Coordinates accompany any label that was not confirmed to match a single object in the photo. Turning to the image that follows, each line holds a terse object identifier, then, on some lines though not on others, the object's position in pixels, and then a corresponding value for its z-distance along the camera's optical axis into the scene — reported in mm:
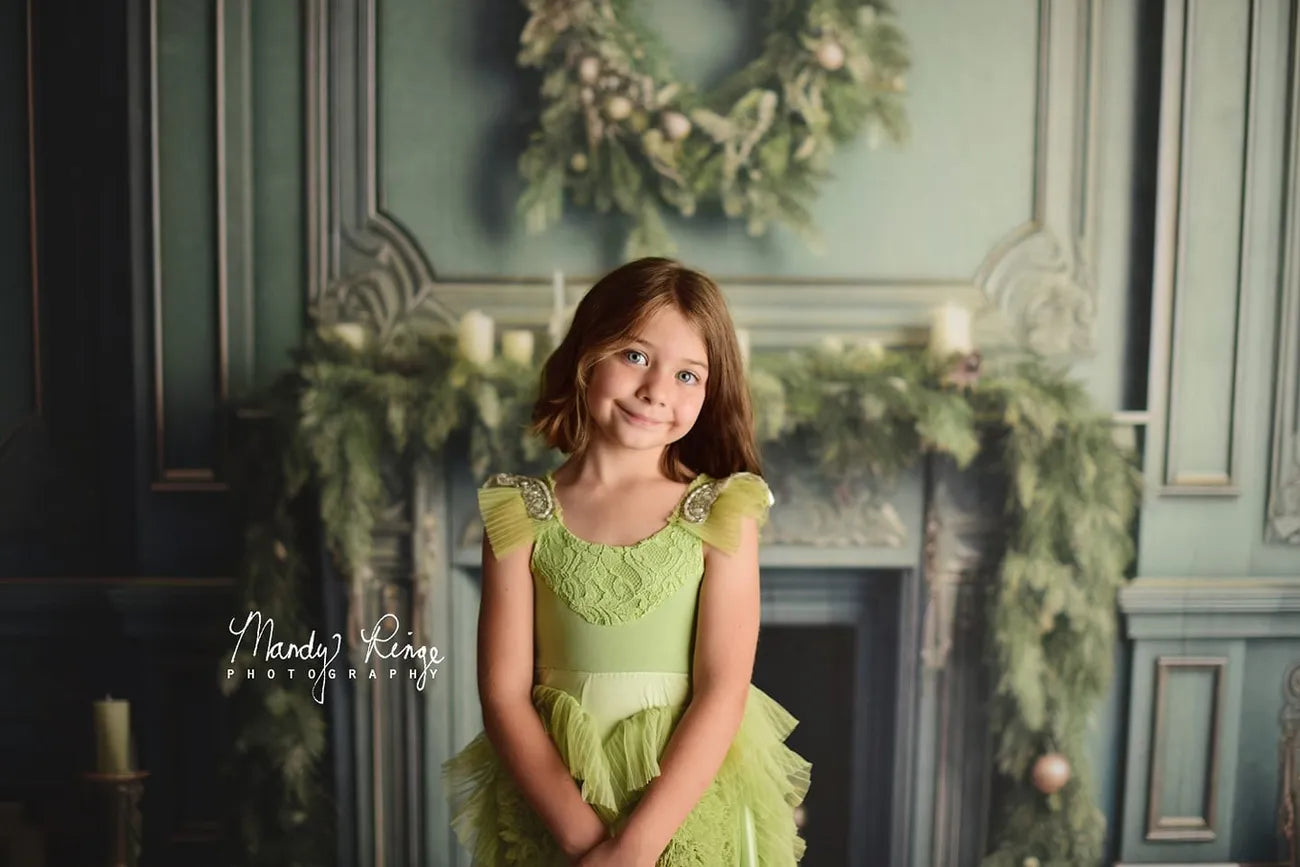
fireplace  2359
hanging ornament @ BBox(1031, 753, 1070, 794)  2252
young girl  1288
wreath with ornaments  2227
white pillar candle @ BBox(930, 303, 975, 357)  2215
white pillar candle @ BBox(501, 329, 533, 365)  2184
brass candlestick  2260
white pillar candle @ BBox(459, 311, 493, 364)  2172
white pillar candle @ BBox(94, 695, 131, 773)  2270
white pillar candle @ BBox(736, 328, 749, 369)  2174
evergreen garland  2156
